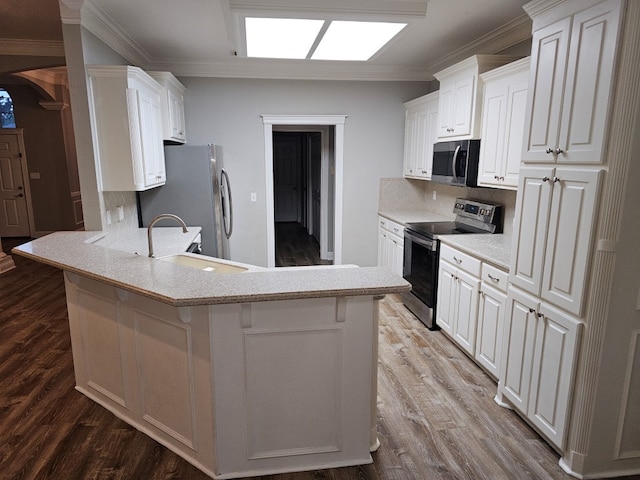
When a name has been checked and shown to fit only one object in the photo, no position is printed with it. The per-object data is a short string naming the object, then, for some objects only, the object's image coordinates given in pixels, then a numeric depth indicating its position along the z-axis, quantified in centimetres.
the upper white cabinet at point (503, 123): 295
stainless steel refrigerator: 402
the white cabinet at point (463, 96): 341
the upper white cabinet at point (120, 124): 297
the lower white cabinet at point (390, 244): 452
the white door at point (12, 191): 719
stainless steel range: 369
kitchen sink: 252
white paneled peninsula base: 186
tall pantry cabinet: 185
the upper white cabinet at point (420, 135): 438
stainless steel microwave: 354
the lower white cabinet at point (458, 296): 312
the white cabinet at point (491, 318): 279
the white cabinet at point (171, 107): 385
